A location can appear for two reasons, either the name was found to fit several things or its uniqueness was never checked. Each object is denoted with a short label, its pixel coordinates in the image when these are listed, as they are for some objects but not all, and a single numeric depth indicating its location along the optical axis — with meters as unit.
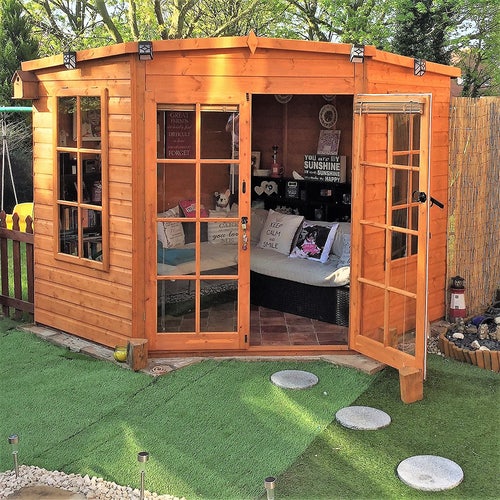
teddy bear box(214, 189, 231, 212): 6.53
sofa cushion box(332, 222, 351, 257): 8.34
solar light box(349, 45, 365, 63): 6.42
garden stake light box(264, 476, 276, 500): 3.69
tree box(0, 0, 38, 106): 16.89
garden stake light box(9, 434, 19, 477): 4.37
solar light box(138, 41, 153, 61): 6.29
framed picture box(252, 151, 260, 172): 9.60
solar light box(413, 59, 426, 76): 7.03
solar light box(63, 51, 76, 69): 6.82
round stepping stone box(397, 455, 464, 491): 4.45
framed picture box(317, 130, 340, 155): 8.97
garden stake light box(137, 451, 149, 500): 3.95
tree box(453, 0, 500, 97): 20.03
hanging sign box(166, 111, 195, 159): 6.45
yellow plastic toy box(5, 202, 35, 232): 12.41
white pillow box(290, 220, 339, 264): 8.29
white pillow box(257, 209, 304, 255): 8.66
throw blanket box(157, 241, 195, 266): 6.63
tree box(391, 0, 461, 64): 17.53
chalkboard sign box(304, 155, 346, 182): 8.87
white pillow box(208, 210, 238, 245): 6.59
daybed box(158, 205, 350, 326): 6.62
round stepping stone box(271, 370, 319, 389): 6.04
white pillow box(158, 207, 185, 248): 6.59
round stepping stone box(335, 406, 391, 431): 5.28
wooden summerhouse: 6.39
